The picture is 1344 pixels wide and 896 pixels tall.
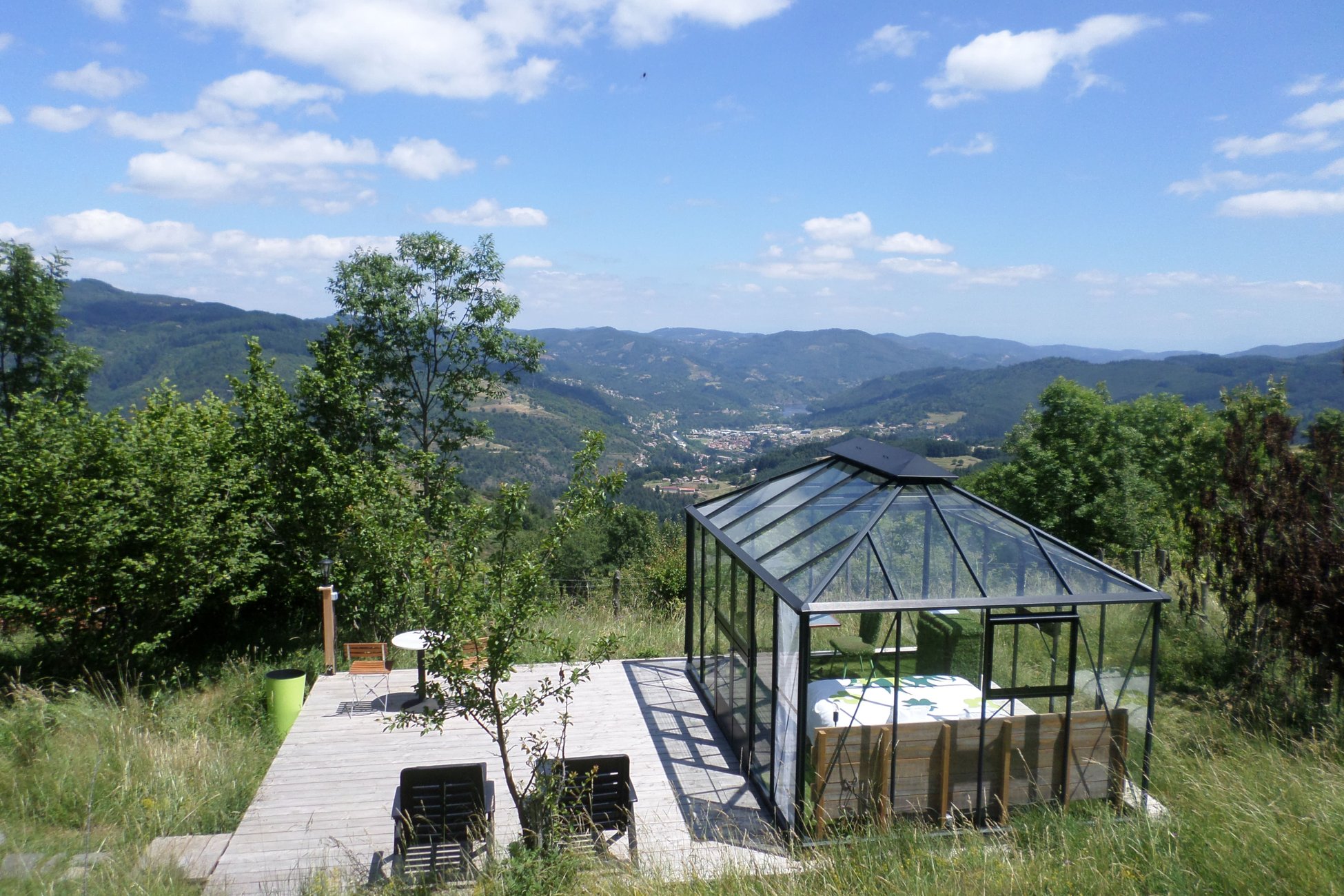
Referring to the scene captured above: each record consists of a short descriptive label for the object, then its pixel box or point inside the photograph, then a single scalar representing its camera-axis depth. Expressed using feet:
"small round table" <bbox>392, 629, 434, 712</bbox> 25.85
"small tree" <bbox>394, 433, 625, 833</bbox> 16.06
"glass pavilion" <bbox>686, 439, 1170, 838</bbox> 19.24
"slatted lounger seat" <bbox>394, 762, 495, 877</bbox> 16.90
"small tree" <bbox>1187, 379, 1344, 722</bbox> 23.20
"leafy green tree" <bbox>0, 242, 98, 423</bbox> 59.93
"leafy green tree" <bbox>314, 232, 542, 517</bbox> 45.44
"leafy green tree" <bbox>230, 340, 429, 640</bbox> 36.37
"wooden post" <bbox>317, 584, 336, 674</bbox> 31.37
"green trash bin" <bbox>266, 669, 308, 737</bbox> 26.76
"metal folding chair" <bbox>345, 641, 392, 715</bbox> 29.73
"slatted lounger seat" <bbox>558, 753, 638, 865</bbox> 17.63
